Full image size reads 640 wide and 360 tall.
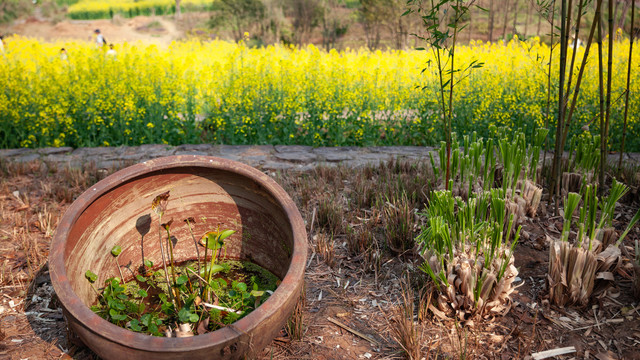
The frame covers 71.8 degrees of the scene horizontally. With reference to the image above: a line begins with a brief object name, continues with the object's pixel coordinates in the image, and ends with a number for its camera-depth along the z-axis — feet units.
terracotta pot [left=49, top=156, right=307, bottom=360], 4.94
